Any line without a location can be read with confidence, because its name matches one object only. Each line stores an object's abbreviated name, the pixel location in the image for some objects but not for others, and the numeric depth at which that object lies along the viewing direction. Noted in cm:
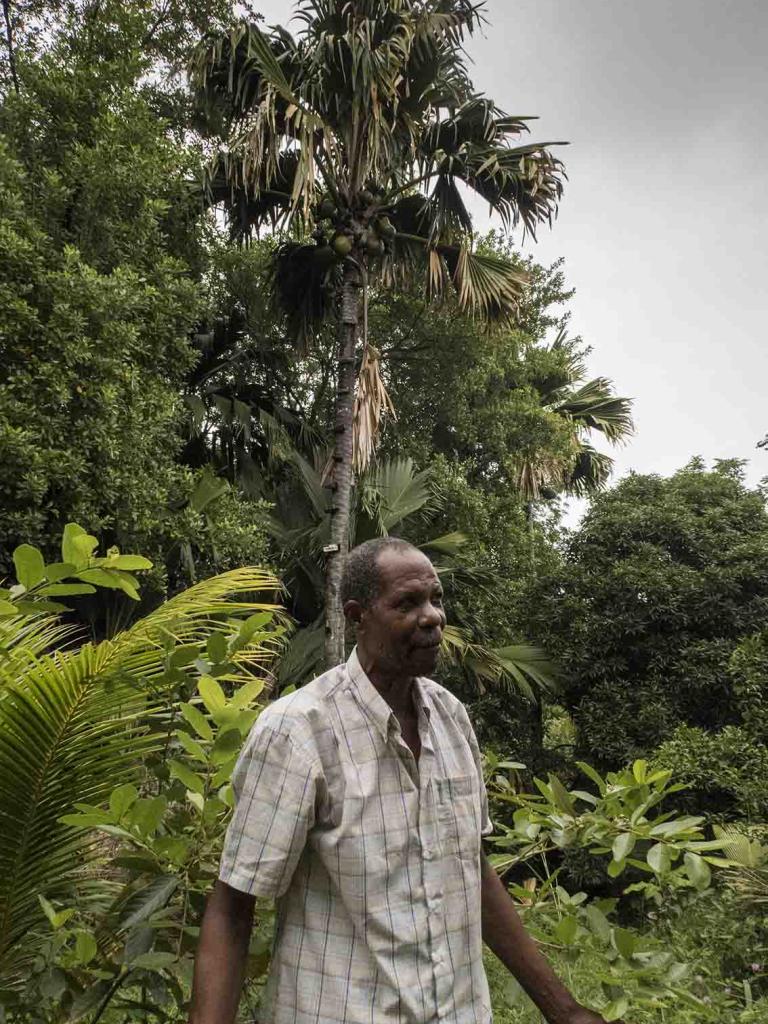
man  123
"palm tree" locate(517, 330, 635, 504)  1445
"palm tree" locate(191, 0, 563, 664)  822
